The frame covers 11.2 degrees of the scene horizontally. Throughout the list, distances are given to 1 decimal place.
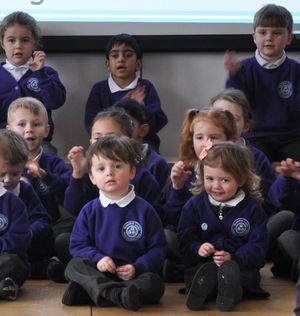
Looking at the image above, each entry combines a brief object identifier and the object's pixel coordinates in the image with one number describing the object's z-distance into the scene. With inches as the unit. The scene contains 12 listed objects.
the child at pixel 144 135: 236.2
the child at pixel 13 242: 197.7
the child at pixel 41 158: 231.8
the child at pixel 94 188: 216.4
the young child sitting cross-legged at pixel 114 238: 193.1
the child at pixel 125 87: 274.5
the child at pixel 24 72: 270.6
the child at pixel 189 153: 216.1
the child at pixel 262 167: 229.0
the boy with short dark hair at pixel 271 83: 267.4
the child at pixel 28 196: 210.2
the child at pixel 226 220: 198.9
